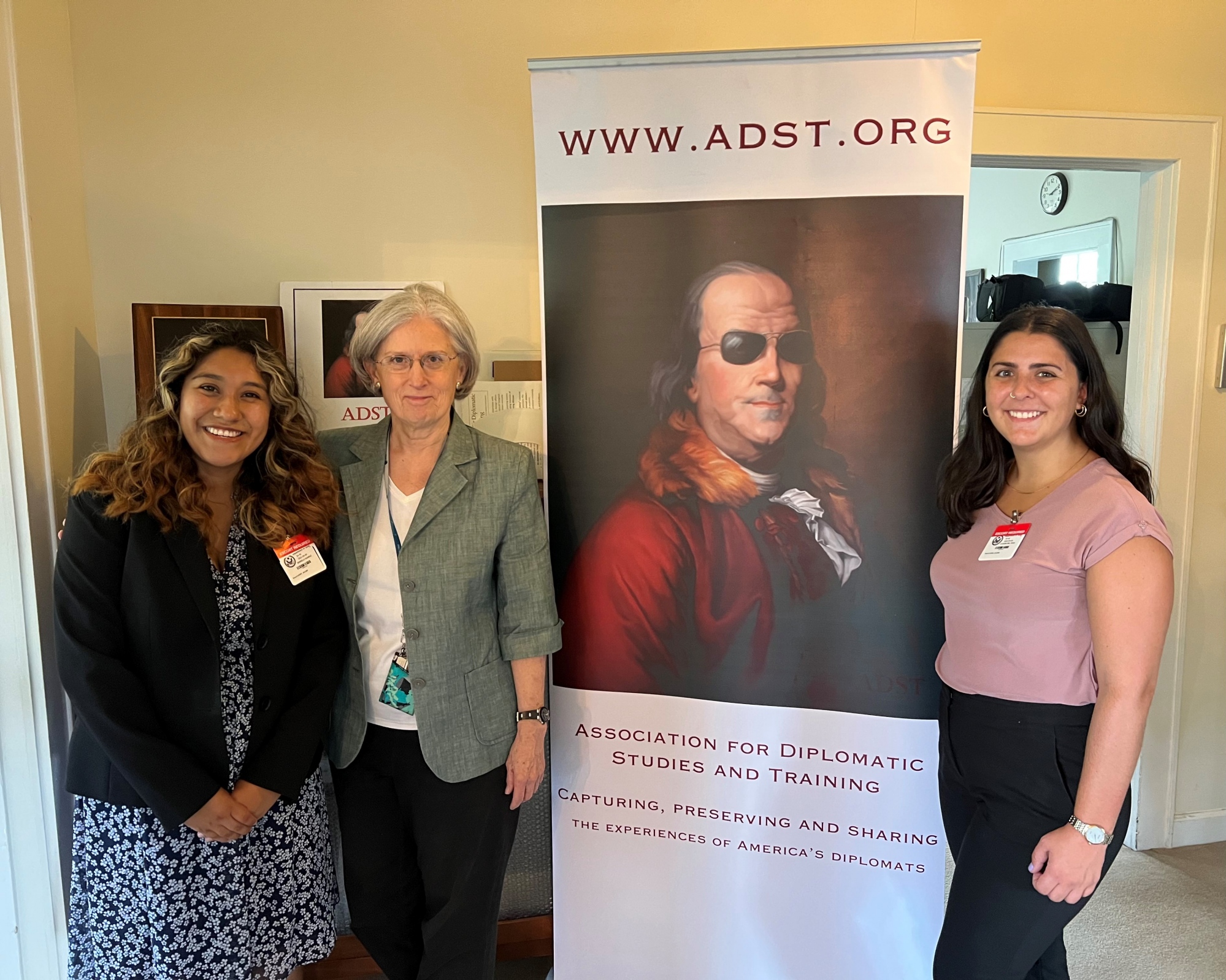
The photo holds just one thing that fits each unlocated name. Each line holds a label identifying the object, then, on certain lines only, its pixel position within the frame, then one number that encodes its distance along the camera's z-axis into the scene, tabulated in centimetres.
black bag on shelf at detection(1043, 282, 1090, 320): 311
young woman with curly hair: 135
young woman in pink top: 122
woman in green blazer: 152
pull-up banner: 162
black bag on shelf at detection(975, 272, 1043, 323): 326
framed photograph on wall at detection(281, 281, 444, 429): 222
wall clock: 411
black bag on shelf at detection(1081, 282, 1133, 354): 308
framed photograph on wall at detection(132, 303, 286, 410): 205
